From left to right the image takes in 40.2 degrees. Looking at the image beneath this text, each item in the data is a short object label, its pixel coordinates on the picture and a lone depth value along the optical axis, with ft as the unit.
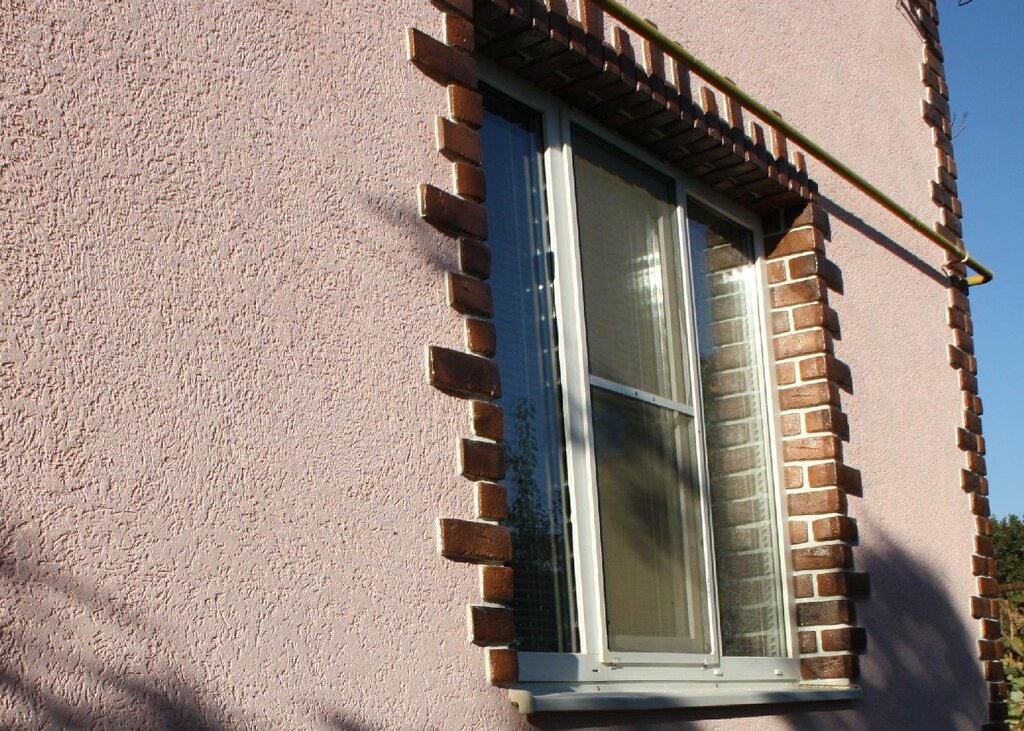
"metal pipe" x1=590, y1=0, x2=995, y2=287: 13.44
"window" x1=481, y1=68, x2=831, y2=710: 11.89
